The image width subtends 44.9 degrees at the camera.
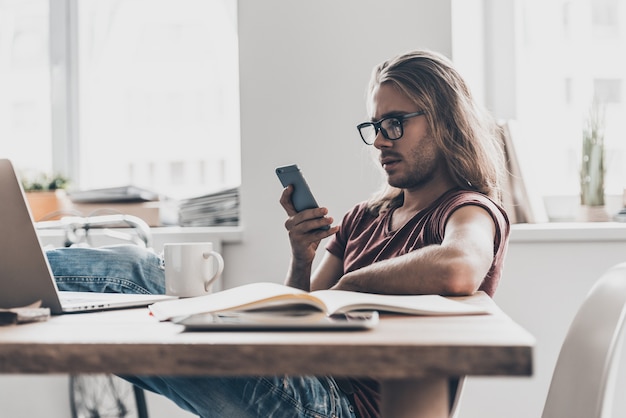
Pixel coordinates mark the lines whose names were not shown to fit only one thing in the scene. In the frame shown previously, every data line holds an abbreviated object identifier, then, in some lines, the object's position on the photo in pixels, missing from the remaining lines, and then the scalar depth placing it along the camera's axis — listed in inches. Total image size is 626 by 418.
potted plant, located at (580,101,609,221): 88.9
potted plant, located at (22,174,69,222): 106.1
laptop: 37.1
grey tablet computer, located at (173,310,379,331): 30.0
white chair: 36.0
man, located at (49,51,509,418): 45.3
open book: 33.4
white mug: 47.6
